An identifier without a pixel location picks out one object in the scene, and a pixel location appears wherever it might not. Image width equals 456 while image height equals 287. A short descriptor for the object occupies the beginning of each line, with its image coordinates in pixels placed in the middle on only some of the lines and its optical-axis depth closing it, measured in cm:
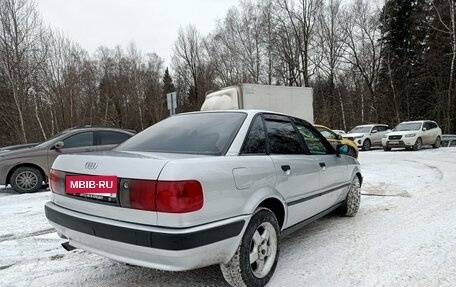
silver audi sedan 238
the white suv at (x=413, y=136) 1812
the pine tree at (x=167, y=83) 4844
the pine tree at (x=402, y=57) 2975
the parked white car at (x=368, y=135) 2062
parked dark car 821
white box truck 1257
